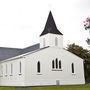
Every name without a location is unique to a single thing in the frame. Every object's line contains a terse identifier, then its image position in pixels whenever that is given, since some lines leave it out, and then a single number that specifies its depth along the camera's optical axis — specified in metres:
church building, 37.75
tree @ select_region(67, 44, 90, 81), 55.72
